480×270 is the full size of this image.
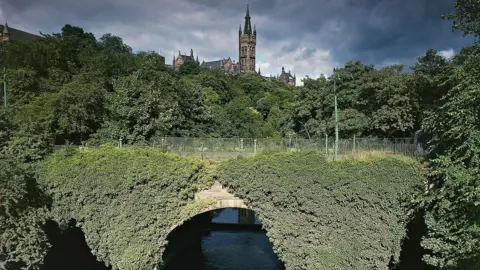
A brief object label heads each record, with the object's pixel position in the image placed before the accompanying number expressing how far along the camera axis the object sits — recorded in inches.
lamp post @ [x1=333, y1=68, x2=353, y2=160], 609.3
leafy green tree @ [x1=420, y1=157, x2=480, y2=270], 431.8
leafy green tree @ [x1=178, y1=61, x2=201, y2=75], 3651.6
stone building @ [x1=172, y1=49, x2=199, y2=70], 5477.4
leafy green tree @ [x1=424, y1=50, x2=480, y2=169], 446.3
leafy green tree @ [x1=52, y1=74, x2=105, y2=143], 931.3
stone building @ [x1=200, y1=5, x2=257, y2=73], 5782.5
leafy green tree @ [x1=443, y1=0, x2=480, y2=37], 514.3
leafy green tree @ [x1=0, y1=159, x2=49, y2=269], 534.6
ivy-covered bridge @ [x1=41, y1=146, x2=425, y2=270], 531.8
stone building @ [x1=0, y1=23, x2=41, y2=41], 2207.2
